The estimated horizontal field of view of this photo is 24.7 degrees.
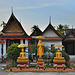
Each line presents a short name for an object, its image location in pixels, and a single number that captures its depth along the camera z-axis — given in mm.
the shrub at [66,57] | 20112
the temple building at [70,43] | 27062
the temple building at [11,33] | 24562
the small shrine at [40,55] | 17777
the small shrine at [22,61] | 17812
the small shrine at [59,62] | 17781
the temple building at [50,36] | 25625
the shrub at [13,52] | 20266
